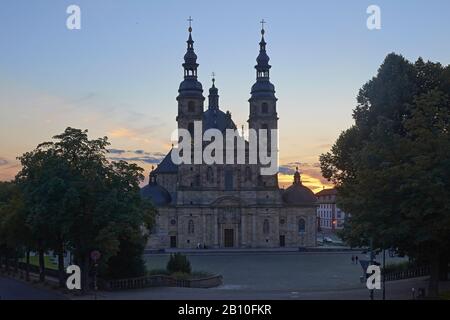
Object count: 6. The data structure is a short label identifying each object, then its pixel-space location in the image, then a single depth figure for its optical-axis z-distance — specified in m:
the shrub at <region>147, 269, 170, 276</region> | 47.88
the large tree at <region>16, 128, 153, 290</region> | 38.62
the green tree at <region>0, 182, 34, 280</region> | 45.12
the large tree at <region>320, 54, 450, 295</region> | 30.52
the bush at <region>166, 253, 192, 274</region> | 49.75
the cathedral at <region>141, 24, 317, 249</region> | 98.00
